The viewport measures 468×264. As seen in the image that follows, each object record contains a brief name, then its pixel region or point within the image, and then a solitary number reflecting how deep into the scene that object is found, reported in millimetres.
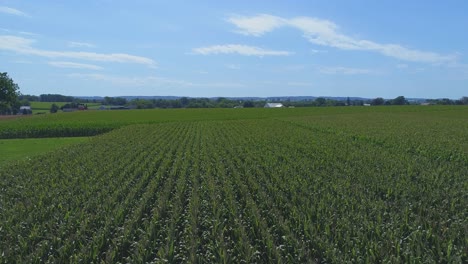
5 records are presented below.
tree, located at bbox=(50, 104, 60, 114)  115962
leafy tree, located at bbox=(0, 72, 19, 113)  70438
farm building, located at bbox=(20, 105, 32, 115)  105294
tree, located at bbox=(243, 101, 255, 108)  137088
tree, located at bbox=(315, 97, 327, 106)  132400
